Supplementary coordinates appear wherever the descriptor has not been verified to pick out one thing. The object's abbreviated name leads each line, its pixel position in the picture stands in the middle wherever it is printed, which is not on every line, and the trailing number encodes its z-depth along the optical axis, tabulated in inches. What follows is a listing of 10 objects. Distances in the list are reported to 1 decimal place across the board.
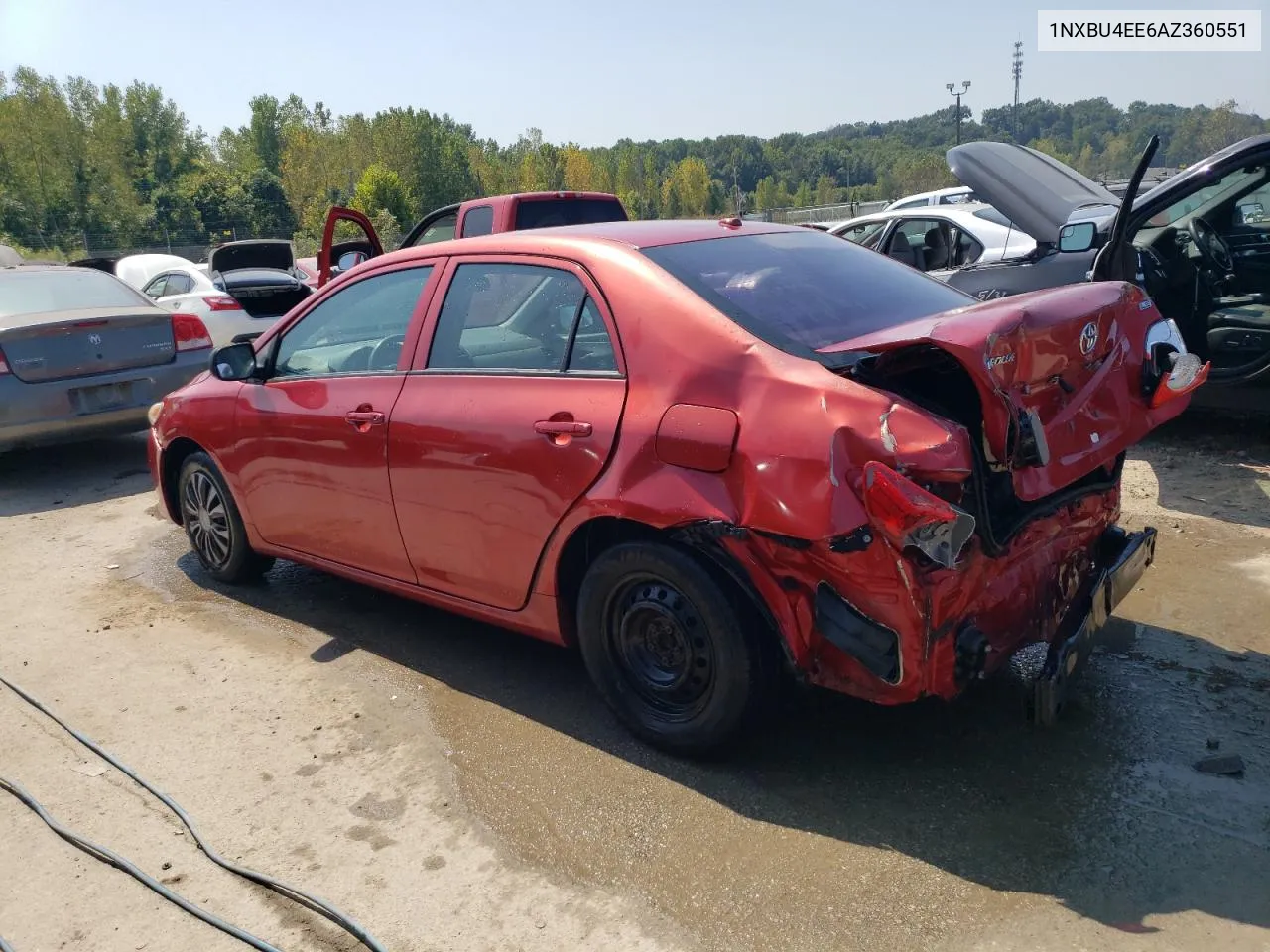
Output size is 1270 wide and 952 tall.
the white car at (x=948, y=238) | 336.8
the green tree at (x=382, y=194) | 2410.2
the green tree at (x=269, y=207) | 2618.1
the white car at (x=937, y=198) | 815.7
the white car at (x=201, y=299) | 470.9
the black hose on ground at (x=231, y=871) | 106.2
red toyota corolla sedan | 111.7
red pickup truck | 371.8
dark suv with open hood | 253.1
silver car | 284.2
